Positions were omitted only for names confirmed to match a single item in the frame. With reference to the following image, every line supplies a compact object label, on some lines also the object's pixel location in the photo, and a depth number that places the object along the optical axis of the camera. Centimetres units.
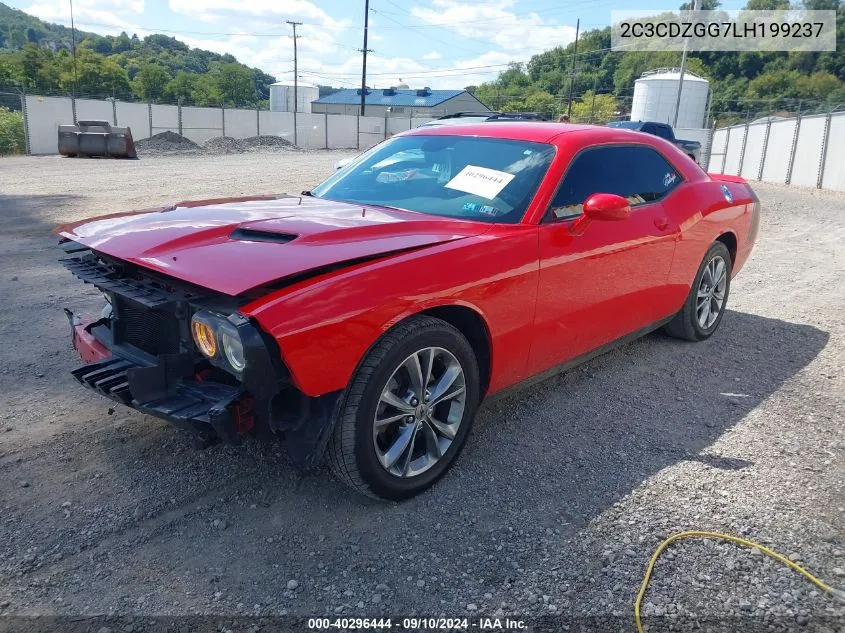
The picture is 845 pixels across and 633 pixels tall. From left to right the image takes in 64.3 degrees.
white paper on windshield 363
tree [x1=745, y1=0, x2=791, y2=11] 7150
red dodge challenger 257
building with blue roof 7912
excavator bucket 2458
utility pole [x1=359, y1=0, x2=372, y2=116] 5169
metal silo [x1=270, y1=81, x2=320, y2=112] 8400
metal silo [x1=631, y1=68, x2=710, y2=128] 4759
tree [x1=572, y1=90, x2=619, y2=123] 7594
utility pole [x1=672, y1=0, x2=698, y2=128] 3160
